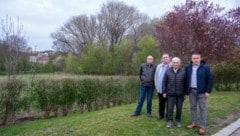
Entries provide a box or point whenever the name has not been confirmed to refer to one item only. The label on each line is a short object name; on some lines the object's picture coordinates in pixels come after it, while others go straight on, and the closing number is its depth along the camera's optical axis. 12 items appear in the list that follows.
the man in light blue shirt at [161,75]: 5.42
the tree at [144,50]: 26.69
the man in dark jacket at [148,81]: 5.67
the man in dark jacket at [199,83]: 4.87
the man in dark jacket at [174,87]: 5.05
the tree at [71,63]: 29.63
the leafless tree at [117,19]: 34.16
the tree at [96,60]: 29.78
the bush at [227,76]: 12.65
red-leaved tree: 10.36
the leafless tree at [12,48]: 8.25
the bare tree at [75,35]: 35.28
